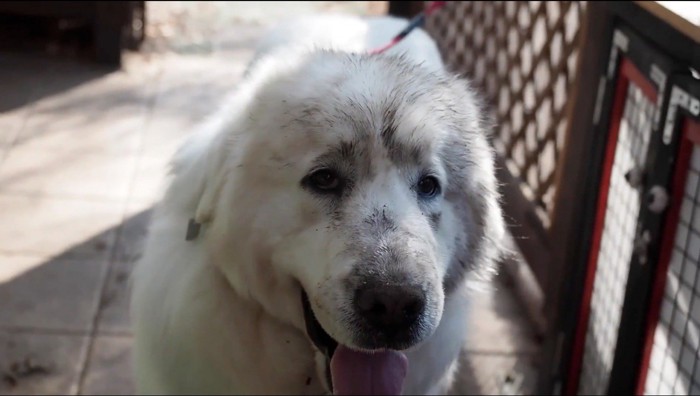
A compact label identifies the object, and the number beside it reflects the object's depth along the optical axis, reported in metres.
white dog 1.67
